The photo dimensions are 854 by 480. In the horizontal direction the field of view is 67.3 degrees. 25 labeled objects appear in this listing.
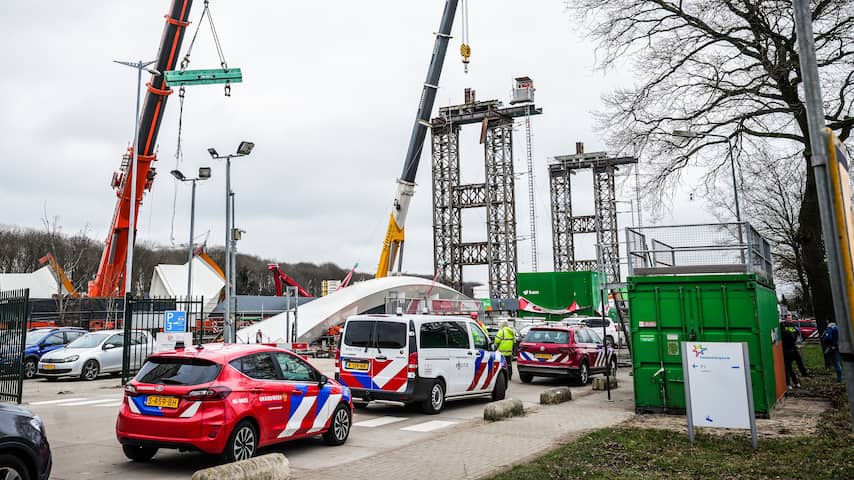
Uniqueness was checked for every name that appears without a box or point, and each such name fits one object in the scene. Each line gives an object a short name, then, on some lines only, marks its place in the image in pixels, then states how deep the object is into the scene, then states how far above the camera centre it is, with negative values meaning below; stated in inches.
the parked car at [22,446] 225.9 -41.8
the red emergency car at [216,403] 303.3 -37.8
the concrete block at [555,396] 575.2 -67.7
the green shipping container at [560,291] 1312.7 +61.0
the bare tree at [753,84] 640.4 +244.5
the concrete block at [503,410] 481.7 -66.4
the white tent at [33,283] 2092.8 +153.6
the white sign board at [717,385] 376.8 -40.1
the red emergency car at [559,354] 750.5 -39.2
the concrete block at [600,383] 698.8 -68.3
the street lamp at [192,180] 1019.9 +239.3
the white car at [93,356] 795.4 -33.7
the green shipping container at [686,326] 470.6 -6.1
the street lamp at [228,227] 873.5 +146.5
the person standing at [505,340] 784.9 -22.0
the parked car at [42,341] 869.8 -17.3
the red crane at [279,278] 1752.2 +135.2
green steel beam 1122.7 +437.9
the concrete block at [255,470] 261.9 -60.8
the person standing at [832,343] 689.6 -30.7
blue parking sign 788.0 +7.5
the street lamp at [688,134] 691.4 +199.0
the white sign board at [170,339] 761.0 -13.8
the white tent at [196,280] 2278.5 +170.9
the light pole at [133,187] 914.8 +219.0
